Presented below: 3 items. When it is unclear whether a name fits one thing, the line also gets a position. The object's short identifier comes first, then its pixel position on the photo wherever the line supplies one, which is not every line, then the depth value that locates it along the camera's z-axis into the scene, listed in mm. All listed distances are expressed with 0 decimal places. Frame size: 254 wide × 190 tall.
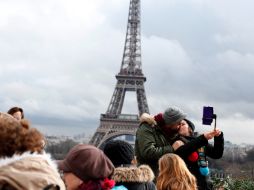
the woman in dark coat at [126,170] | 2907
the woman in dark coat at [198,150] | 3715
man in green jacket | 3739
